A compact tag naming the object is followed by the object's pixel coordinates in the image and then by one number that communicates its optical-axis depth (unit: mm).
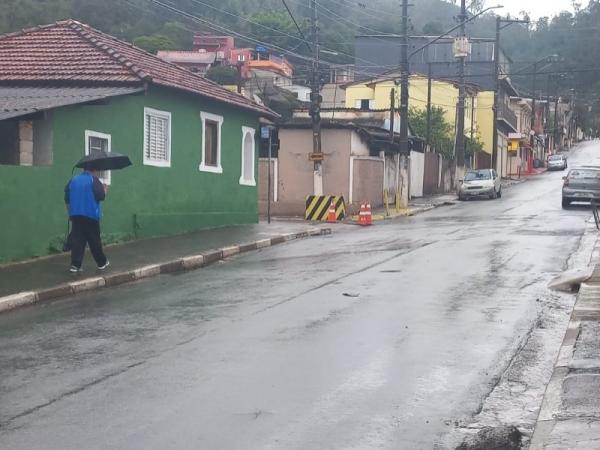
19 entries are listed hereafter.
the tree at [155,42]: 60531
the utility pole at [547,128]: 102825
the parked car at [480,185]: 42719
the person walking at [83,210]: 13891
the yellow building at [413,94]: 60350
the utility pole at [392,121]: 37316
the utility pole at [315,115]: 31078
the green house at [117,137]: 16141
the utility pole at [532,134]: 86038
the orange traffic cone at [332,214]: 29156
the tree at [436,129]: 52922
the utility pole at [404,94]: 34500
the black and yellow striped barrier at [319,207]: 29281
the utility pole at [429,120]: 49312
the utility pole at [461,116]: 45166
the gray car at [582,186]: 33188
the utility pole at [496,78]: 55500
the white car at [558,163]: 75812
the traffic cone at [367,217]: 28141
